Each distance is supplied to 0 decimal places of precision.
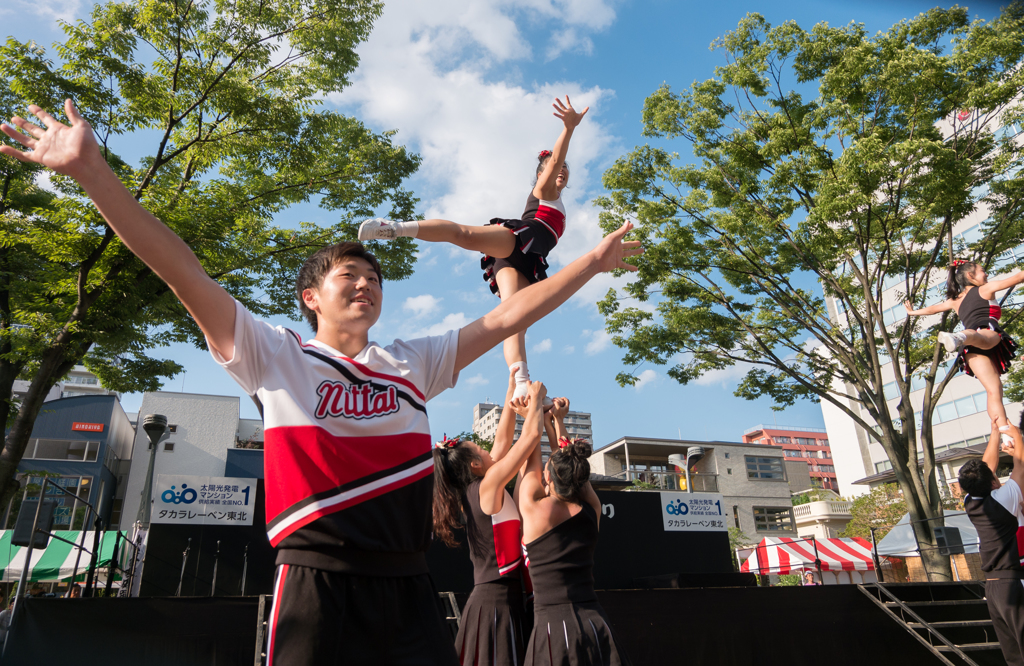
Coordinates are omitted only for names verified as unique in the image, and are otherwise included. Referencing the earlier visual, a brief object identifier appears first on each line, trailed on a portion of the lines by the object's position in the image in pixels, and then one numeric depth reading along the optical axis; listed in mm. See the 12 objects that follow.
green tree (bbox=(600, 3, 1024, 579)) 9547
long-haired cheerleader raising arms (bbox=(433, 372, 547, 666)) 3213
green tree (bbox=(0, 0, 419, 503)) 8930
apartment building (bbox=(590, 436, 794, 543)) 41000
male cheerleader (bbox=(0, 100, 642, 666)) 1373
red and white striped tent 21125
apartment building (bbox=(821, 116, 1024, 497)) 36250
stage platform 4969
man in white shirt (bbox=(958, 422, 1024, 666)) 5238
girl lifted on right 5625
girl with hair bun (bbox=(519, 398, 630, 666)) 3133
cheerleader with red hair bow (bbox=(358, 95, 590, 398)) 3049
